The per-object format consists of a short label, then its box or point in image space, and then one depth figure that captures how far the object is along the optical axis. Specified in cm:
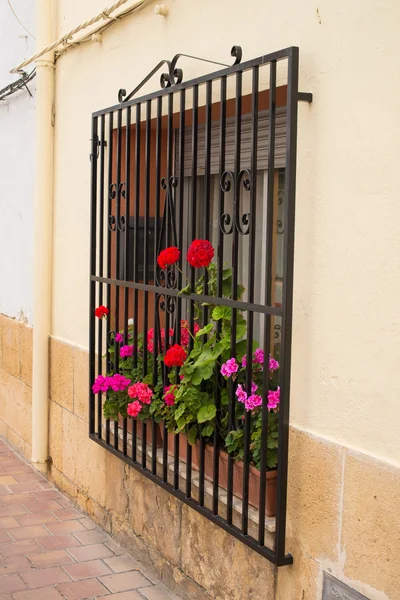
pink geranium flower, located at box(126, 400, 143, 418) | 404
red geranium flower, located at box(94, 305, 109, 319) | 452
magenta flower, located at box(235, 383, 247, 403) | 328
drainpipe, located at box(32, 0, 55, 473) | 552
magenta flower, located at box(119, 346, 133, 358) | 439
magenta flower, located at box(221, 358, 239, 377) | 335
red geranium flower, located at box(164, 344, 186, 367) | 362
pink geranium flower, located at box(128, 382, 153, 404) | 400
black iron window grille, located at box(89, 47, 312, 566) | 317
